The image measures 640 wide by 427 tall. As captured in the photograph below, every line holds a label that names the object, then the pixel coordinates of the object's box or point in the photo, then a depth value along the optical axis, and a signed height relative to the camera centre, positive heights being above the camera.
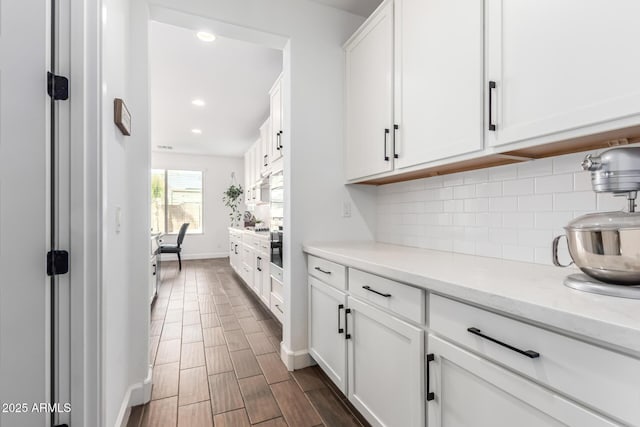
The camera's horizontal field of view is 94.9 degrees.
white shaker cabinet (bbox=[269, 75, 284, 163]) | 2.87 +0.98
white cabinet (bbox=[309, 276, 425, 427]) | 1.13 -0.69
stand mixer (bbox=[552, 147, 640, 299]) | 0.72 -0.06
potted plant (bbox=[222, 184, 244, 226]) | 7.75 +0.23
